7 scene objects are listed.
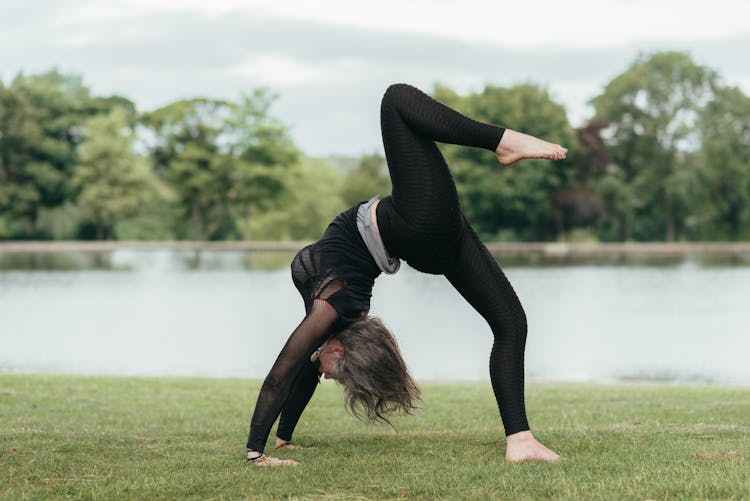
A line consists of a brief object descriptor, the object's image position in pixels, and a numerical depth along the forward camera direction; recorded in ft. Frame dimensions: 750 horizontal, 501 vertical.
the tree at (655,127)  185.68
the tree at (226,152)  188.03
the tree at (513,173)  178.91
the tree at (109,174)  177.99
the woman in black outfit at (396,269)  12.49
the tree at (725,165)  179.22
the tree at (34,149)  185.37
